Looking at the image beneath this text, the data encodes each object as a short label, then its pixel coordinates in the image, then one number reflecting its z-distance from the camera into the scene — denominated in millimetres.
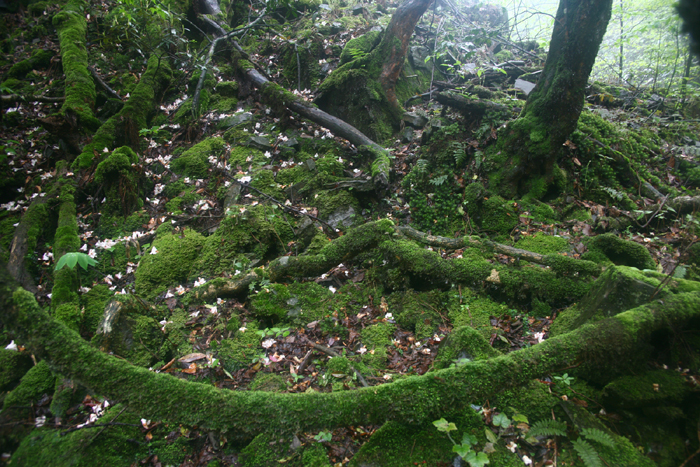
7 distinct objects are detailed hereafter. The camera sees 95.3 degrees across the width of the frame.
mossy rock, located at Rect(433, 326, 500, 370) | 3124
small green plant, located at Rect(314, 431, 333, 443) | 2705
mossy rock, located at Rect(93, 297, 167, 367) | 3819
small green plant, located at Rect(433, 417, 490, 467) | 2176
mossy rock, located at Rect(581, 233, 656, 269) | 3957
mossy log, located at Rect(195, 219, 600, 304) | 3930
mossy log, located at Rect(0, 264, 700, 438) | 2432
